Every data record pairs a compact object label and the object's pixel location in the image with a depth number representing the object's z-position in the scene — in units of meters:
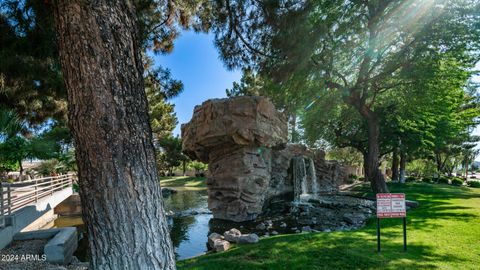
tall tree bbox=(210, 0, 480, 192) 7.29
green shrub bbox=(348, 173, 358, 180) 31.28
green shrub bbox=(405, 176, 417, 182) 28.35
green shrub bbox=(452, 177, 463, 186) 24.56
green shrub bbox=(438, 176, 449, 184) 26.67
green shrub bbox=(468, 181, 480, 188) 21.79
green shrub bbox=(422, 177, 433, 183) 27.23
